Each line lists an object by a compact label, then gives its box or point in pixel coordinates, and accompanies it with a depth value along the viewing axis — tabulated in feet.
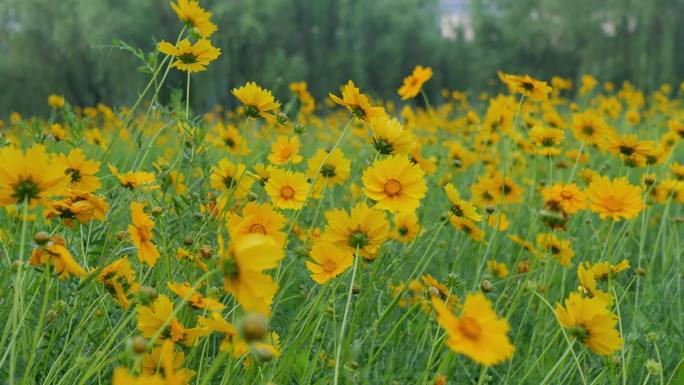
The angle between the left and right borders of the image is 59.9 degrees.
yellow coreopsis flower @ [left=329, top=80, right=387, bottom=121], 2.59
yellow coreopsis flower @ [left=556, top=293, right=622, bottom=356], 1.78
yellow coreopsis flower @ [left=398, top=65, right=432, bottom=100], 4.13
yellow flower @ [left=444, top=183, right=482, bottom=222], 2.63
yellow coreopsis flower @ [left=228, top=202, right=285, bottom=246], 2.12
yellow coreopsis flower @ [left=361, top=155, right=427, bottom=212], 2.33
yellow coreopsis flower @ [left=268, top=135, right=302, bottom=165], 3.35
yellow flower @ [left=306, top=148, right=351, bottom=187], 3.09
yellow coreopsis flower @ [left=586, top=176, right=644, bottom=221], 2.86
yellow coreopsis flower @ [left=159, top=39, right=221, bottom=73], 2.88
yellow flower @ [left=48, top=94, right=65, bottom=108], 6.48
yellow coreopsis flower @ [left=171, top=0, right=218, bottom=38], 3.31
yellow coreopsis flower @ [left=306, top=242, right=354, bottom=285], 2.24
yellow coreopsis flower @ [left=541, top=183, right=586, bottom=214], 3.24
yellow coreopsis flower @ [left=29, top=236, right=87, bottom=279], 1.65
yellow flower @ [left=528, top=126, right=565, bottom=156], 3.61
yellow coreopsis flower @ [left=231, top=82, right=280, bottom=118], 2.83
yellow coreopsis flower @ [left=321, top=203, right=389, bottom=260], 2.10
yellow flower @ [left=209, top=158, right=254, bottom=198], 3.30
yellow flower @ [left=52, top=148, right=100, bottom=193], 2.47
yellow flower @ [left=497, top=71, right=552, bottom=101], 3.57
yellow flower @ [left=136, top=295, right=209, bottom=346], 1.85
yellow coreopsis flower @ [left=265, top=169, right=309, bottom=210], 2.79
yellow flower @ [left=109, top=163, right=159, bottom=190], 2.62
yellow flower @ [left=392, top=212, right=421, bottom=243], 3.46
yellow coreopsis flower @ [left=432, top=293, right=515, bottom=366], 1.39
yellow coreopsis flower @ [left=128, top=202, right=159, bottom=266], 1.98
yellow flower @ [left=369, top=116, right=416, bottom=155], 2.51
